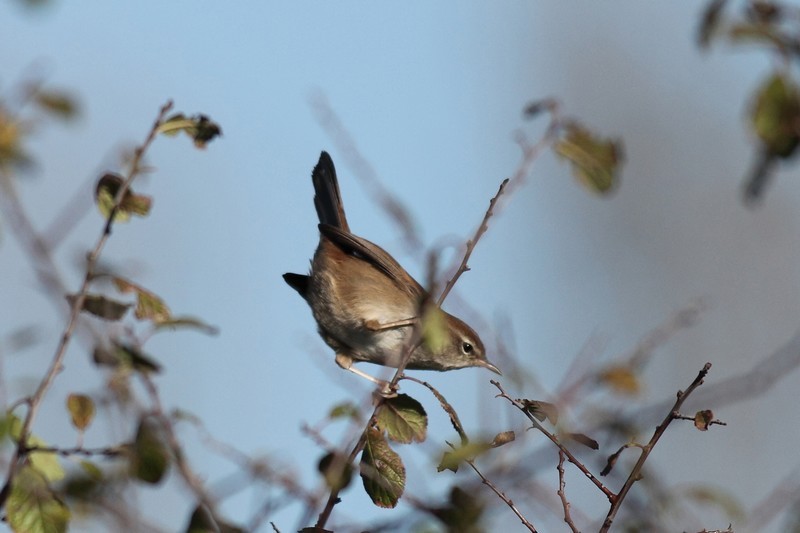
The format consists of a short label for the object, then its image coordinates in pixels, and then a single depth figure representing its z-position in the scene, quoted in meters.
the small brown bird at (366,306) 7.77
